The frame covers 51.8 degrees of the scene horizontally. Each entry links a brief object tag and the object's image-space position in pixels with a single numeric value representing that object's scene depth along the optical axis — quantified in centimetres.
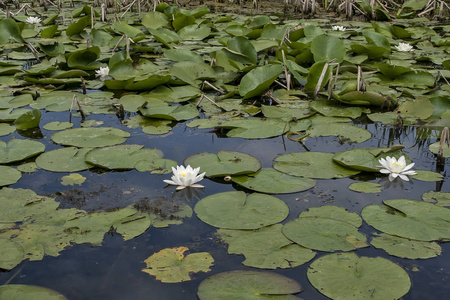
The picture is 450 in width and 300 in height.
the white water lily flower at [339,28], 759
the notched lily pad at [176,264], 200
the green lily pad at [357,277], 187
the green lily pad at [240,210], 239
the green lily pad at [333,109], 398
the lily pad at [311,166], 292
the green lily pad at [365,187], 274
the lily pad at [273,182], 272
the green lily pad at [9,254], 205
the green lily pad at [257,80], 430
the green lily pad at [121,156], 304
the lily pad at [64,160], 302
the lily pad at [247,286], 186
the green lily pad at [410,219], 228
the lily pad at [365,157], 297
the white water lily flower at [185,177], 273
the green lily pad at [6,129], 361
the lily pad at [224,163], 290
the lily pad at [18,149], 311
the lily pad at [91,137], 338
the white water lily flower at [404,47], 617
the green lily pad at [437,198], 259
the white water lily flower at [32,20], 780
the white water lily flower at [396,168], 287
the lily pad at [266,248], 207
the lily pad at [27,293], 181
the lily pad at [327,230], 219
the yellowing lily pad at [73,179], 284
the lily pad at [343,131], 352
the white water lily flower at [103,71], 511
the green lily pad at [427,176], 288
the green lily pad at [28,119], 363
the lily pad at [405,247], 213
